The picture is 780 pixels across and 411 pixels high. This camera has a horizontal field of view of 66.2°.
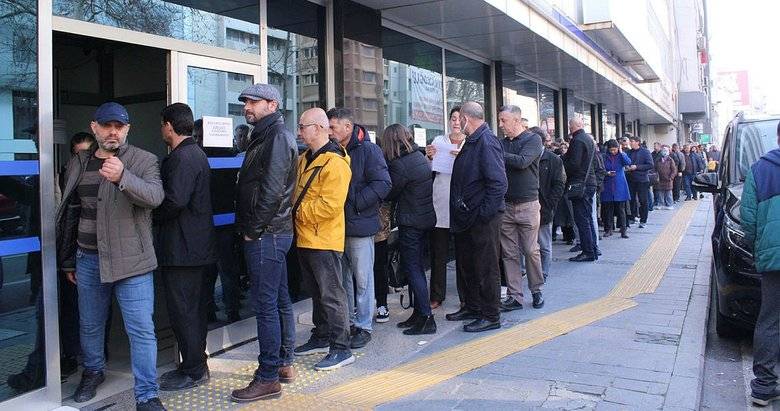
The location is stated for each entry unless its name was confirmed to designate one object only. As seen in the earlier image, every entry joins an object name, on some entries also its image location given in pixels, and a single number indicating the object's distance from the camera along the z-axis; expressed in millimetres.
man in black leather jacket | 3654
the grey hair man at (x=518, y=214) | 5715
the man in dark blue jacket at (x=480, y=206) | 4852
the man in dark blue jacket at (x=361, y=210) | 4586
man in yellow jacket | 4086
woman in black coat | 5059
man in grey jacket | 3412
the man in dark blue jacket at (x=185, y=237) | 3764
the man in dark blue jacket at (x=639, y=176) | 12406
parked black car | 4285
